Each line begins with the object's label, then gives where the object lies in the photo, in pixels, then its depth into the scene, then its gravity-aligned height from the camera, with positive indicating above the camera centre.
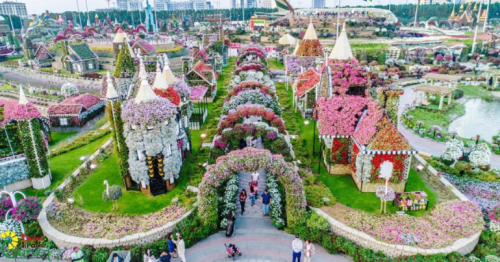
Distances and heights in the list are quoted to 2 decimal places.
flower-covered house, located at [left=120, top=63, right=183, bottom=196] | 16.42 -5.32
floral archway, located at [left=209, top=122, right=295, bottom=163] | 17.77 -5.68
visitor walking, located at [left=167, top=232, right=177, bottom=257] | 13.73 -8.54
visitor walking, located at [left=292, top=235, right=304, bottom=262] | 12.57 -7.95
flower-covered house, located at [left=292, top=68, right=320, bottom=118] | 28.89 -5.47
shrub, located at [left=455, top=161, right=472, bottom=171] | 20.42 -8.35
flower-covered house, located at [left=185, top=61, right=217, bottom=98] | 35.72 -4.95
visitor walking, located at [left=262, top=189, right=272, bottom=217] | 15.78 -7.91
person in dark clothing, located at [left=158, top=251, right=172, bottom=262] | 12.94 -8.41
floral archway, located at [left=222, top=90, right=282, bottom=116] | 22.11 -4.57
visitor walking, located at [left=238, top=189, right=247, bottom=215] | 16.27 -7.93
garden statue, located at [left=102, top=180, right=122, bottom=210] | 15.88 -7.43
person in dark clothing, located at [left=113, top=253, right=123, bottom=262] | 12.77 -8.42
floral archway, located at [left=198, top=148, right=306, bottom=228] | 14.23 -6.14
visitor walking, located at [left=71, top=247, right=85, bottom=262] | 12.91 -8.29
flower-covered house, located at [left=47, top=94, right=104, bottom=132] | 30.50 -7.39
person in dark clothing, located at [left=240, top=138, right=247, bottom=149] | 21.97 -7.31
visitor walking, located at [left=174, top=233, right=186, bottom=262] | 13.13 -8.22
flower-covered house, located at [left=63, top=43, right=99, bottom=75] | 55.50 -4.46
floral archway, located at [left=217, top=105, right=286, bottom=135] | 19.41 -4.97
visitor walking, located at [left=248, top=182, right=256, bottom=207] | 16.88 -8.00
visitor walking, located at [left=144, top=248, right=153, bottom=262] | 12.75 -8.26
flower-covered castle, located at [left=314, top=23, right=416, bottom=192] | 16.84 -5.46
